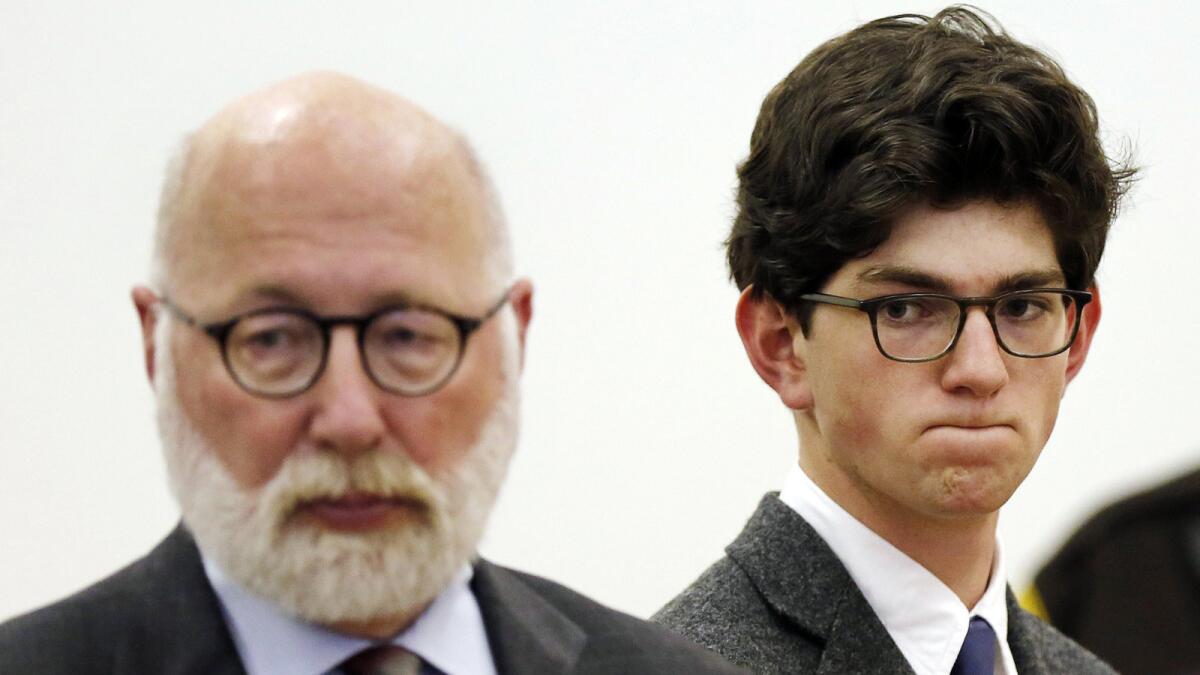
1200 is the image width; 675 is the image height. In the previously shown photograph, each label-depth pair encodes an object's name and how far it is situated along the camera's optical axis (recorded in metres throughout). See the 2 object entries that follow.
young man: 3.70
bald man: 3.29
